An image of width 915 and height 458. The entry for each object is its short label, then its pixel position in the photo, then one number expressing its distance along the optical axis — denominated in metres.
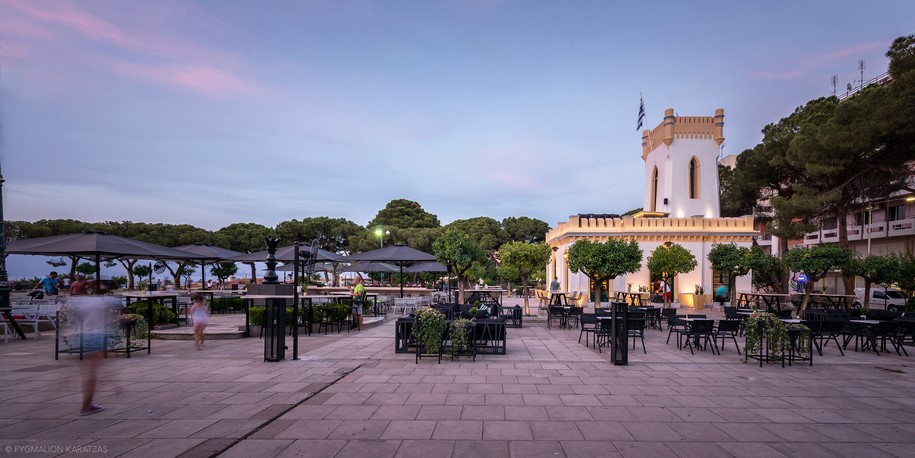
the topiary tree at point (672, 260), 21.14
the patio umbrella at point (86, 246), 11.18
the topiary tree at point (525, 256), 17.44
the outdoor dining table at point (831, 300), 18.16
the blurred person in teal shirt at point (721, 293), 24.55
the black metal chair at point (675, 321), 10.88
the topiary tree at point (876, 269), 18.95
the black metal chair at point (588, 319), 10.56
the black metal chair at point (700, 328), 9.77
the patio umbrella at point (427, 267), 21.73
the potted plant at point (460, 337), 8.76
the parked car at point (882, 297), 24.97
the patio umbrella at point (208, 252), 16.62
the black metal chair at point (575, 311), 13.22
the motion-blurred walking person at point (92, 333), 5.21
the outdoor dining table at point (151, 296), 11.44
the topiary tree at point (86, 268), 33.16
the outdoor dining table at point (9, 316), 10.37
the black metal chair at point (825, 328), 9.95
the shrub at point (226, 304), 17.62
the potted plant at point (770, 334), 8.44
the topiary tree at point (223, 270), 32.35
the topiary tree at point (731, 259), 21.14
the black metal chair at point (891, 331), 9.86
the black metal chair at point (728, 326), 9.80
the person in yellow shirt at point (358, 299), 13.59
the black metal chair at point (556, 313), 14.12
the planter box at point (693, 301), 26.10
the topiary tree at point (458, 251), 16.25
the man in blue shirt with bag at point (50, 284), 15.56
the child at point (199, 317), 10.03
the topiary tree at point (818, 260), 18.38
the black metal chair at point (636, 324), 9.78
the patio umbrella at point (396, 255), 16.78
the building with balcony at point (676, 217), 27.25
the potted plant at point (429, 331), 8.62
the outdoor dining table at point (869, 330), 10.04
